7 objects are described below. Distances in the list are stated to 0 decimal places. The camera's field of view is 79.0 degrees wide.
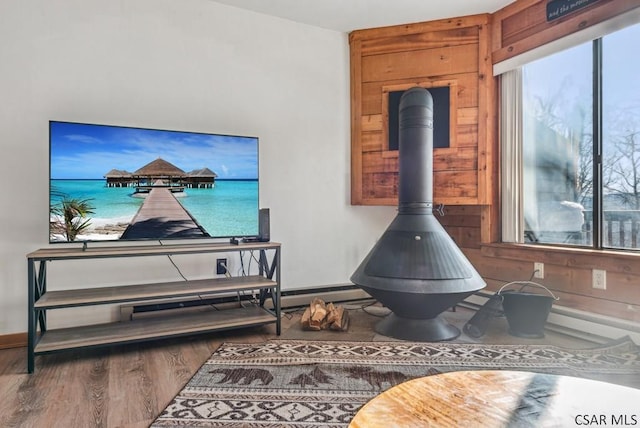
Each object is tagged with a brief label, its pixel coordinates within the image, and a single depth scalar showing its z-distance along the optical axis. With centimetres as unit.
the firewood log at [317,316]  275
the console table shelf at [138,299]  211
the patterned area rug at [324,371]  163
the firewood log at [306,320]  277
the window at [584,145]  241
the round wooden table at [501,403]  87
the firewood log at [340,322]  274
